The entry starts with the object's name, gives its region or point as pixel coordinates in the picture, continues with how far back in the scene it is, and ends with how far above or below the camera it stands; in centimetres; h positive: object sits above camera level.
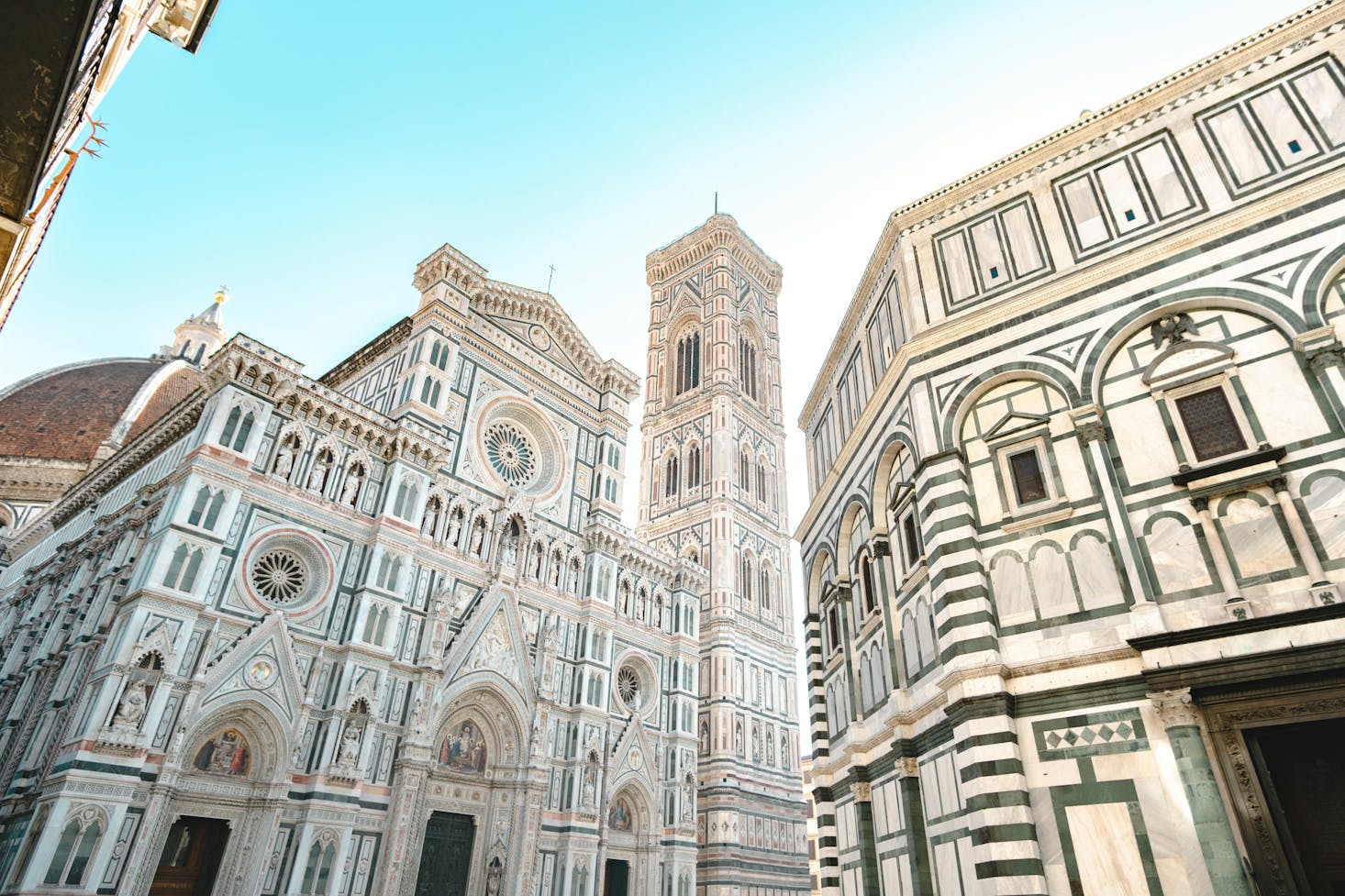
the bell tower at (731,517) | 3459 +1948
